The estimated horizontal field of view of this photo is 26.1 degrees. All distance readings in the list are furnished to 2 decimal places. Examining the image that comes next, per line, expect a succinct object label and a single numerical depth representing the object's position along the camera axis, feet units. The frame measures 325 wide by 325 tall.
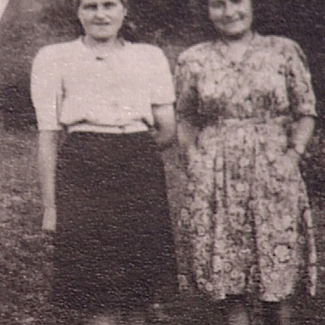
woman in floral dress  13.10
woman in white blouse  13.02
